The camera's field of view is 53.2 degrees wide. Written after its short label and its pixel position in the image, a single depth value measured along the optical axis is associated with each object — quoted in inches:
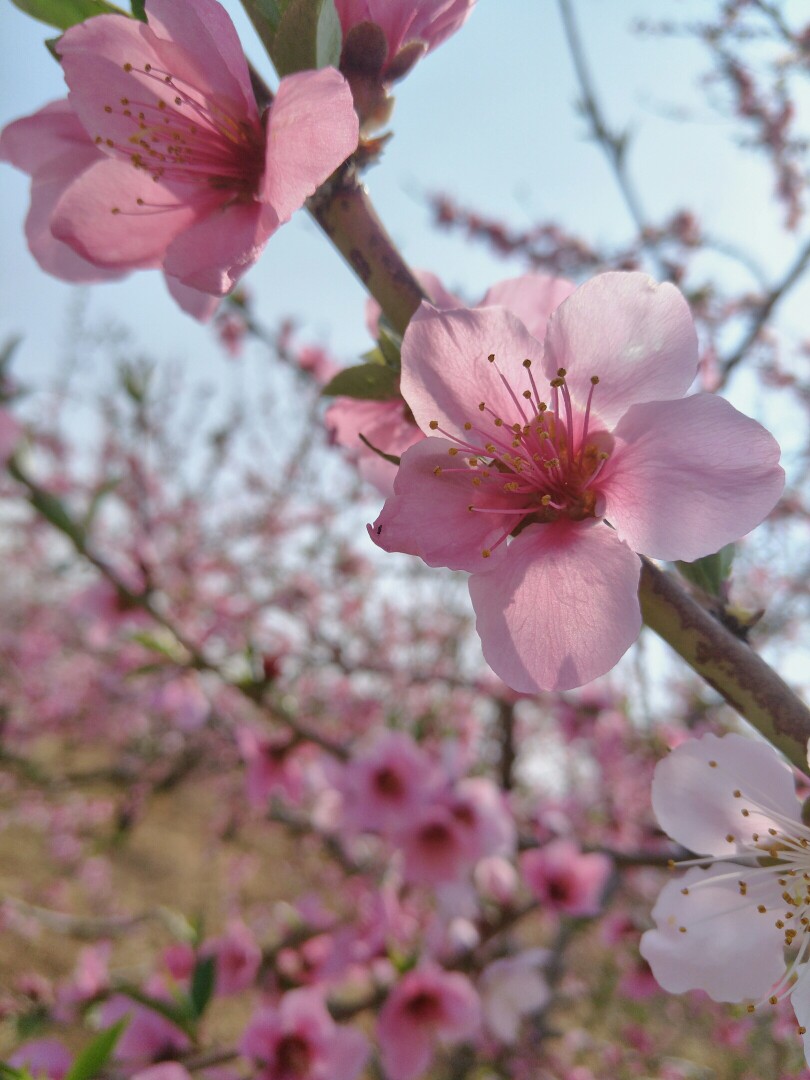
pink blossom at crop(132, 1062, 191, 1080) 5.5
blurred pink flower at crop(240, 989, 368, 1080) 7.8
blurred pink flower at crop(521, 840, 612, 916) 11.8
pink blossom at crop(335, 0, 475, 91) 3.7
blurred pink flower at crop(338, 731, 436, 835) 11.1
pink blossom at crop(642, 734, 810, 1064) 4.0
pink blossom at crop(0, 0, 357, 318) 3.6
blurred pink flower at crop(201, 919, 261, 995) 10.3
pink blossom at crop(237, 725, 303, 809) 11.7
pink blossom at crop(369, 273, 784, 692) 3.4
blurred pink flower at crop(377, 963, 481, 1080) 9.6
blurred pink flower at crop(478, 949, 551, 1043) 11.1
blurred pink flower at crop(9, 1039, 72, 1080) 6.9
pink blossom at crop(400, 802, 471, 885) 10.9
